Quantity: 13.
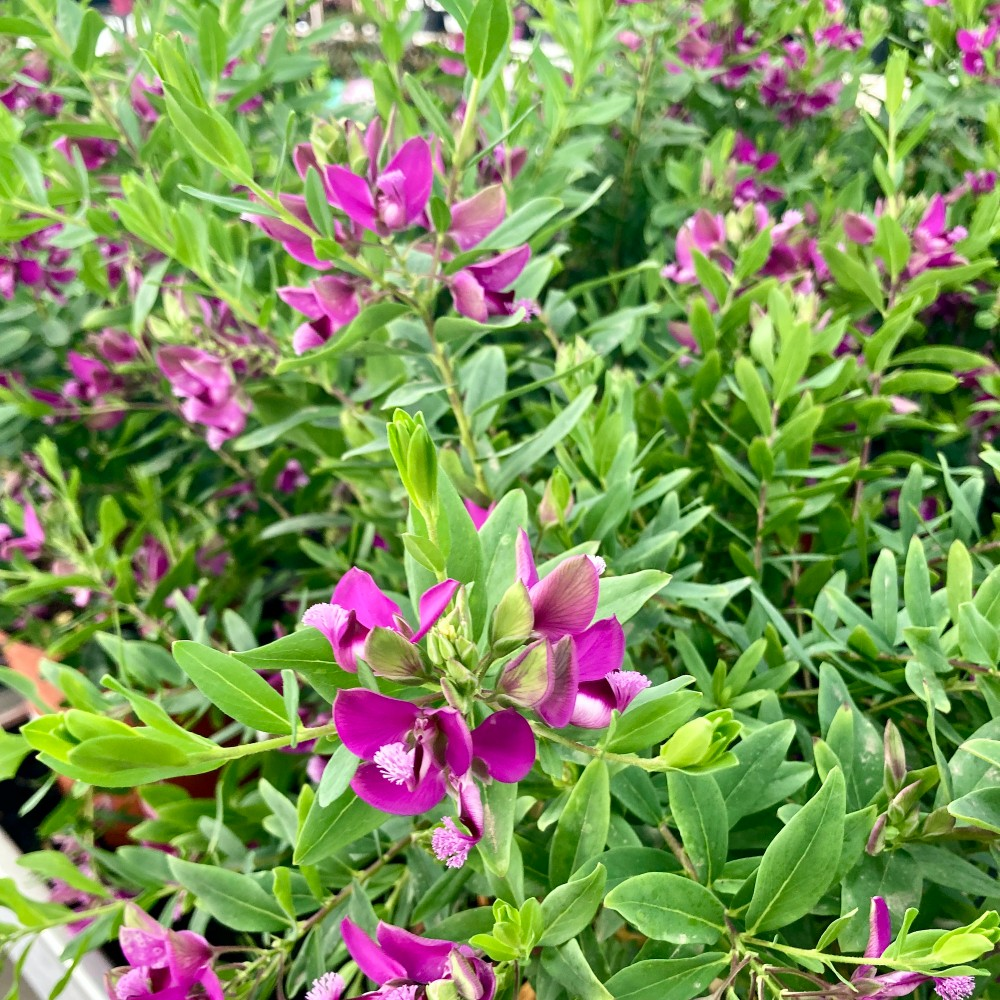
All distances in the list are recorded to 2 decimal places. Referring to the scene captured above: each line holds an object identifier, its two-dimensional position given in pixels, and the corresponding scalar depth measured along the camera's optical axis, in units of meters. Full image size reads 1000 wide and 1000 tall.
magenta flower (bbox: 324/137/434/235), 0.41
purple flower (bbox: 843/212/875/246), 0.65
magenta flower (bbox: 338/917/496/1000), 0.31
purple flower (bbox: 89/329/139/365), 0.76
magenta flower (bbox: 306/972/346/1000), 0.31
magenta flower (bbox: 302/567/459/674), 0.26
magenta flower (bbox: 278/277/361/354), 0.45
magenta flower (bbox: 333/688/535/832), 0.27
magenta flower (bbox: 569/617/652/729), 0.29
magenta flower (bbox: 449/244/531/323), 0.44
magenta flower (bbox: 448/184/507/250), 0.45
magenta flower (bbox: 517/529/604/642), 0.27
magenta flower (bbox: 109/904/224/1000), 0.35
